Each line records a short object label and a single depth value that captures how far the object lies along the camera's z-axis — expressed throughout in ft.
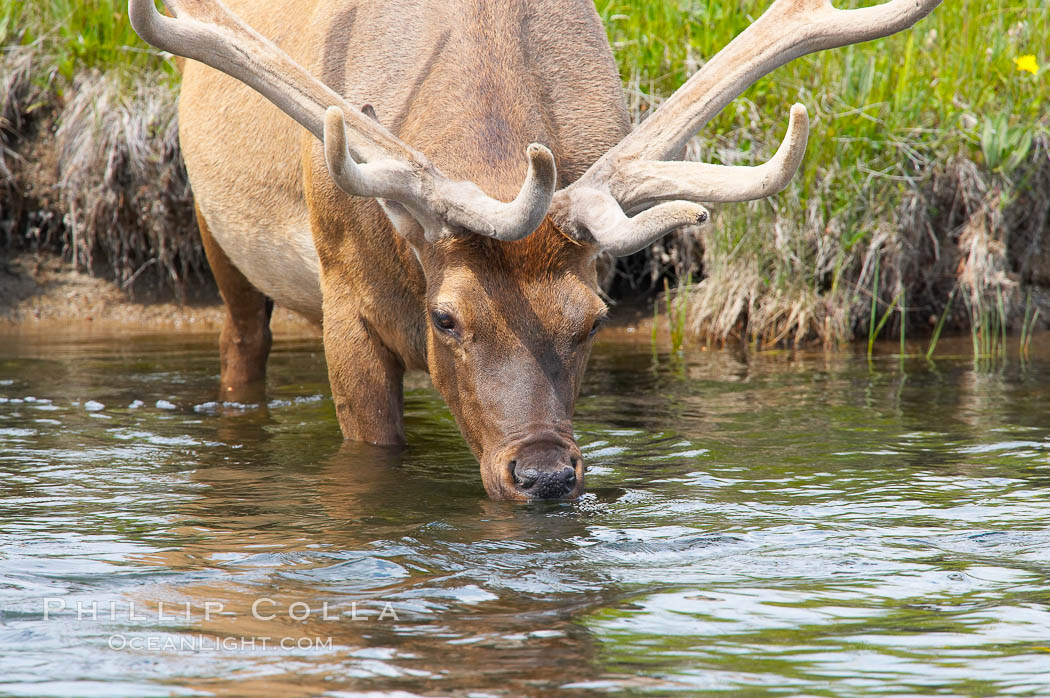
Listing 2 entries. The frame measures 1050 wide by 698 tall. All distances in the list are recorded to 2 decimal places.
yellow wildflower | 54.13
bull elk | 29.01
